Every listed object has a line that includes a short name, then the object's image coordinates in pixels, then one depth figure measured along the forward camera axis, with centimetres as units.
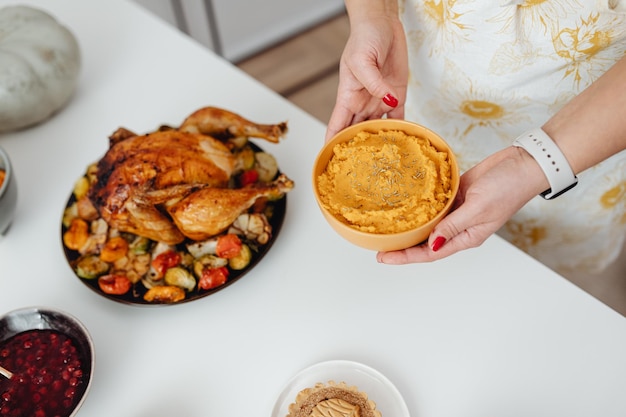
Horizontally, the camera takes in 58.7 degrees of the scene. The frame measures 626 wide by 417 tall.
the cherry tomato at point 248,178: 119
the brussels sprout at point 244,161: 121
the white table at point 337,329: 91
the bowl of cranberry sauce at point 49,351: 88
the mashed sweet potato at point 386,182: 87
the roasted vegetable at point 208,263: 105
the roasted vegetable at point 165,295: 101
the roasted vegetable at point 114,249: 109
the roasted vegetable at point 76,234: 111
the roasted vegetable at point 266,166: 120
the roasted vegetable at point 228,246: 106
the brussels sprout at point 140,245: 111
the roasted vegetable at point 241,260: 105
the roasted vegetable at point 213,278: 103
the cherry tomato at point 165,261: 107
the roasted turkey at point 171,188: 103
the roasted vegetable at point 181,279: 104
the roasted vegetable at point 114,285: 104
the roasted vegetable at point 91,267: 106
